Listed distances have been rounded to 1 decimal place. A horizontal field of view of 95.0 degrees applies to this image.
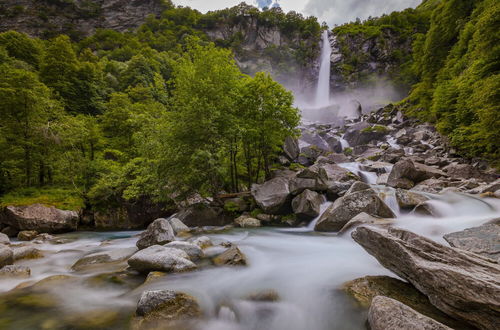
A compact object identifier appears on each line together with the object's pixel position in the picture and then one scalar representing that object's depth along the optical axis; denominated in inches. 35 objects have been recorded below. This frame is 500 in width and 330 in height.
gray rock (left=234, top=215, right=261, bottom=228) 439.5
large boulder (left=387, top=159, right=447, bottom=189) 538.9
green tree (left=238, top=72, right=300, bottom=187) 490.9
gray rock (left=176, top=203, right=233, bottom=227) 461.7
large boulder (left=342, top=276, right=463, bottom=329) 121.8
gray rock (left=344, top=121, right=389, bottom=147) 1160.8
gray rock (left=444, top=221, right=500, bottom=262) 164.5
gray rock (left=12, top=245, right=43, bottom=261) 270.5
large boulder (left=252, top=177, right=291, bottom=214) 451.2
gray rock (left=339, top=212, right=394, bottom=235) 295.3
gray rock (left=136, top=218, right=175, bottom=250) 283.4
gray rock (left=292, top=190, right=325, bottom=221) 429.7
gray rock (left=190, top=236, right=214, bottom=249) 290.5
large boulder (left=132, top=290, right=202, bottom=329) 132.5
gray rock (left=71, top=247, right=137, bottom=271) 249.6
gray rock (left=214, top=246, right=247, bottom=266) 235.8
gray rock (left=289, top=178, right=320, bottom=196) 459.8
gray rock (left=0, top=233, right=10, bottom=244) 335.9
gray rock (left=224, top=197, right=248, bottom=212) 482.6
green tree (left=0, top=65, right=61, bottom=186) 525.3
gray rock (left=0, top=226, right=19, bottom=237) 429.1
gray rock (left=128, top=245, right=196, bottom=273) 209.2
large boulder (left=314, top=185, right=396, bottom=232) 348.2
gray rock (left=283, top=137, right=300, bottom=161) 723.4
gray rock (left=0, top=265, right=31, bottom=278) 209.3
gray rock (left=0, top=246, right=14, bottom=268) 233.5
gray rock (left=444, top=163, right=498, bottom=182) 535.8
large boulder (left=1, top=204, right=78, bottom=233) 432.7
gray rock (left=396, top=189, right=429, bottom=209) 369.4
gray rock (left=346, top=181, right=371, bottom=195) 408.2
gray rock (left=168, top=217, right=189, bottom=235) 380.8
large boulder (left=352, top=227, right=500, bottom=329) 104.5
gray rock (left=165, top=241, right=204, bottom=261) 248.5
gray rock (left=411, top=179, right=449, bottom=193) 486.3
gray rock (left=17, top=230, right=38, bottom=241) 399.2
